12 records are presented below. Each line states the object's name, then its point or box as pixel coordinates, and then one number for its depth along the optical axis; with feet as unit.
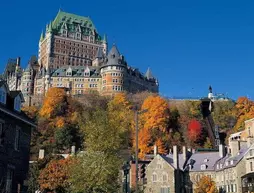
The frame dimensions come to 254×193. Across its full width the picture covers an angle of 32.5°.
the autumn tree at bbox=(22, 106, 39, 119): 331.61
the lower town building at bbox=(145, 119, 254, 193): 196.95
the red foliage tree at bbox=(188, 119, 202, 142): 317.63
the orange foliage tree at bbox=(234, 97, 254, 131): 334.85
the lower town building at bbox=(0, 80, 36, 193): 111.55
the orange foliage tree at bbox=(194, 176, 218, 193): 201.30
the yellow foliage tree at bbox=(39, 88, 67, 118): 332.39
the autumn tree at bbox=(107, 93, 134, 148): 299.95
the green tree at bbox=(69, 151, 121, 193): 140.67
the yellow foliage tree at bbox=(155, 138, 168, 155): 285.80
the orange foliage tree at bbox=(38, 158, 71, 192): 173.88
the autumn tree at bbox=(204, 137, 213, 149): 306.18
